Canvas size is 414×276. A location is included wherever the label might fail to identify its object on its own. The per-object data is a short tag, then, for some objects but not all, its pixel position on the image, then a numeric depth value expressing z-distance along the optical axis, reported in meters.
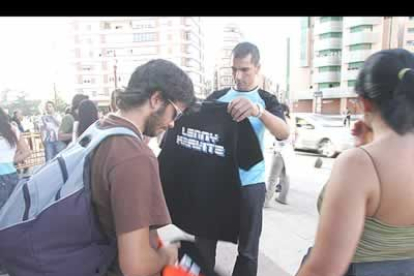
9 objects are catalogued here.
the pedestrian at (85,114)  2.57
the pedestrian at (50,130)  3.84
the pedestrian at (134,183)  0.75
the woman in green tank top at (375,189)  0.73
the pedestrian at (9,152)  2.28
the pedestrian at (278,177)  3.93
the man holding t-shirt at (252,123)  1.49
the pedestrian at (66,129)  3.75
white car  7.81
